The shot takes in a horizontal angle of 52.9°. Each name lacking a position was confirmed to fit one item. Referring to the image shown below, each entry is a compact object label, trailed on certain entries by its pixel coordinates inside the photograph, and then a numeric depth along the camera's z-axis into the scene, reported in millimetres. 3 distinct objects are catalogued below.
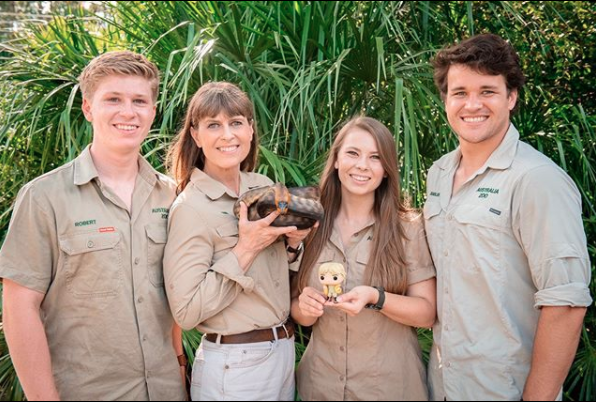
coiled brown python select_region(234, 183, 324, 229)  2707
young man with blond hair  2516
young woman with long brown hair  2885
